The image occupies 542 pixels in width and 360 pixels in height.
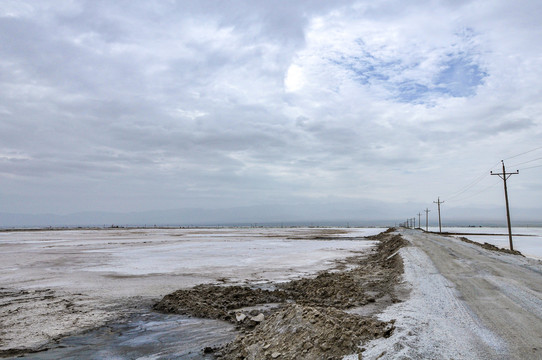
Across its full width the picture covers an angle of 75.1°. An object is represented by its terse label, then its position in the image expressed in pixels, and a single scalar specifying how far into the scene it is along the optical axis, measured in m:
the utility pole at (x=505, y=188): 35.04
